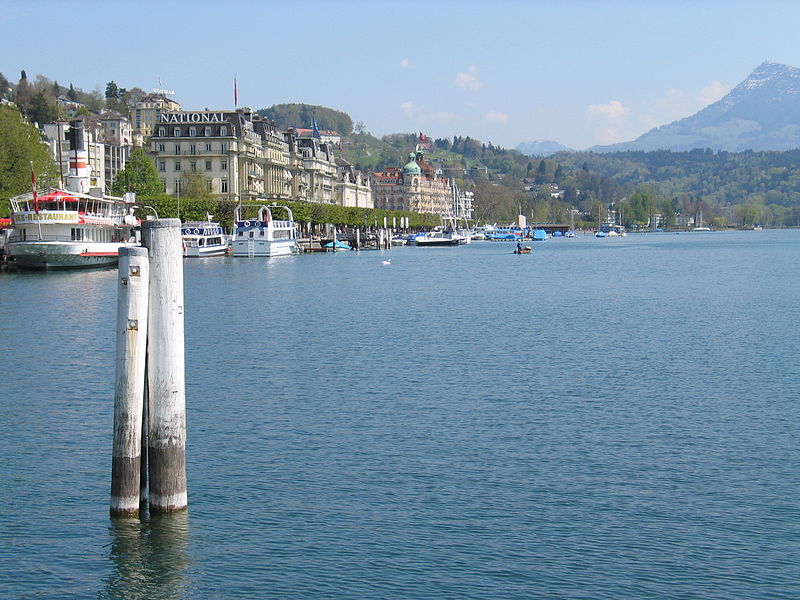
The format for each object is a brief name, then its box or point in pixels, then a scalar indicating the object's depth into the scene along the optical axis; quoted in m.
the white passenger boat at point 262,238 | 118.50
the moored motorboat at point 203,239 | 116.12
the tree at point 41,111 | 193.62
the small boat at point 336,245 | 144.00
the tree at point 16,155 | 101.56
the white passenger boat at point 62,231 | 85.06
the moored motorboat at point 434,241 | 193.75
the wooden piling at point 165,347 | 16.92
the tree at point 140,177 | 150.25
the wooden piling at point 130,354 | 16.67
